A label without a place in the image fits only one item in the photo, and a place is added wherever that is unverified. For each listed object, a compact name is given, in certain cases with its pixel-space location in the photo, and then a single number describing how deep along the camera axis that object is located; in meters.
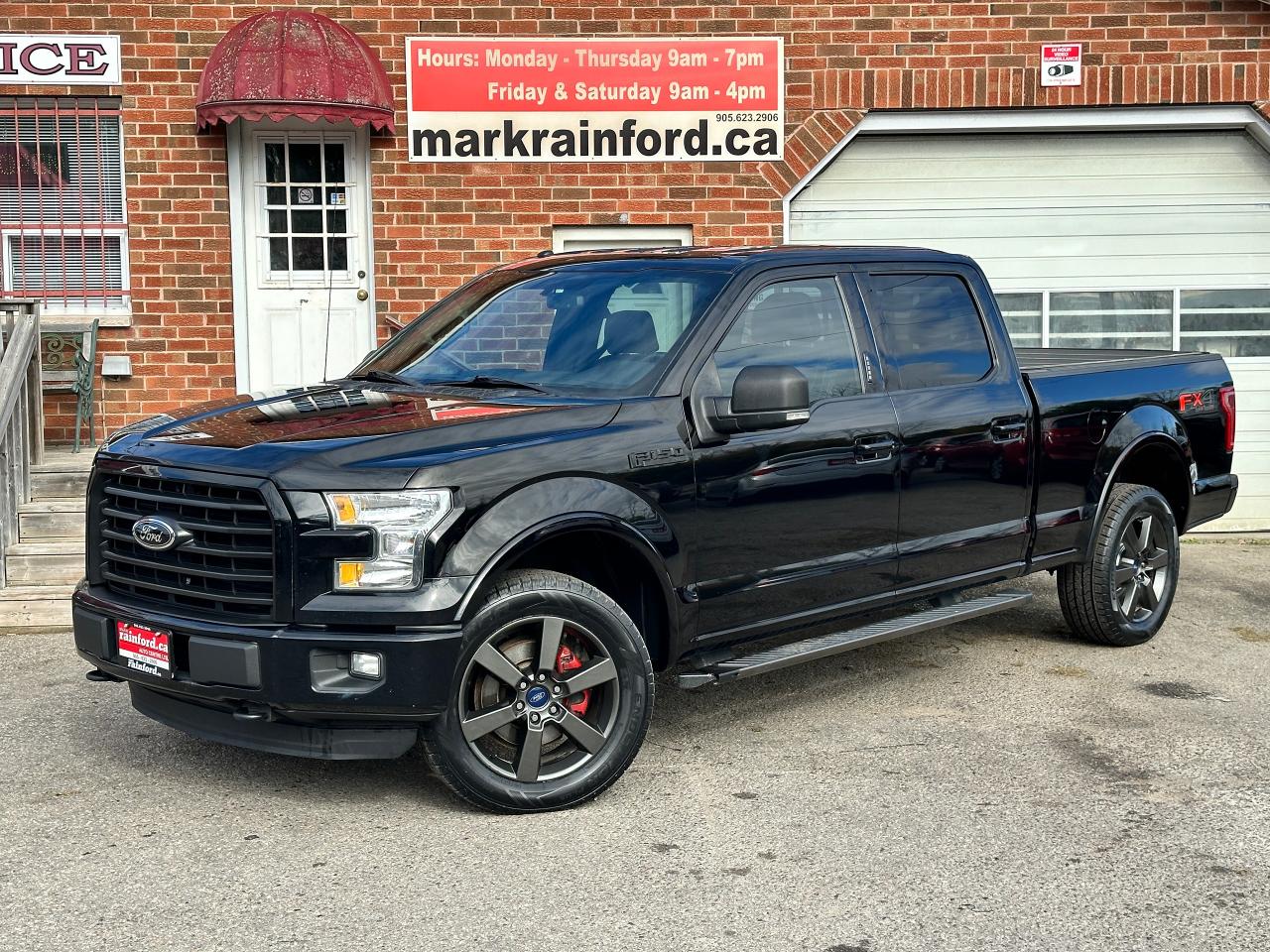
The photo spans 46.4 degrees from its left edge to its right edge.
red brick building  10.83
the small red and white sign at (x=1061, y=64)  11.05
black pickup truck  4.39
